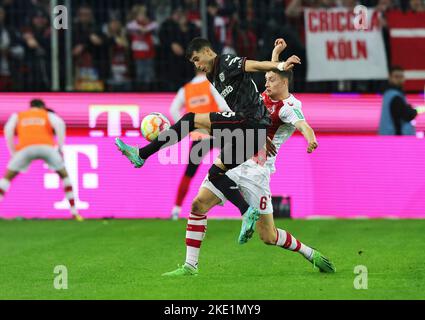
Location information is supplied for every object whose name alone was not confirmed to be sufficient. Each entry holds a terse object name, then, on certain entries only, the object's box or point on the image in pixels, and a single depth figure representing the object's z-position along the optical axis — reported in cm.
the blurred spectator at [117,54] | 1730
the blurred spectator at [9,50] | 1738
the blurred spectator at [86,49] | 1720
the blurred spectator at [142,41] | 1739
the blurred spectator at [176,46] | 1728
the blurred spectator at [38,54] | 1719
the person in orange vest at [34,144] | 1650
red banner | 1708
